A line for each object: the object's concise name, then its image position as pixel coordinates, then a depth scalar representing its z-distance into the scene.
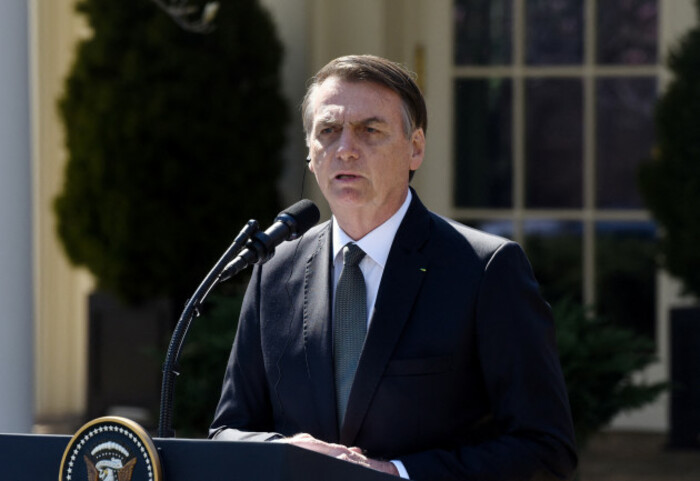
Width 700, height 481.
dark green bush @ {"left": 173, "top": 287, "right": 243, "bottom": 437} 10.88
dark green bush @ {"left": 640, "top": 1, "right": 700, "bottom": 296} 13.19
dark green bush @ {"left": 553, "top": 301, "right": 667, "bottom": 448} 10.20
